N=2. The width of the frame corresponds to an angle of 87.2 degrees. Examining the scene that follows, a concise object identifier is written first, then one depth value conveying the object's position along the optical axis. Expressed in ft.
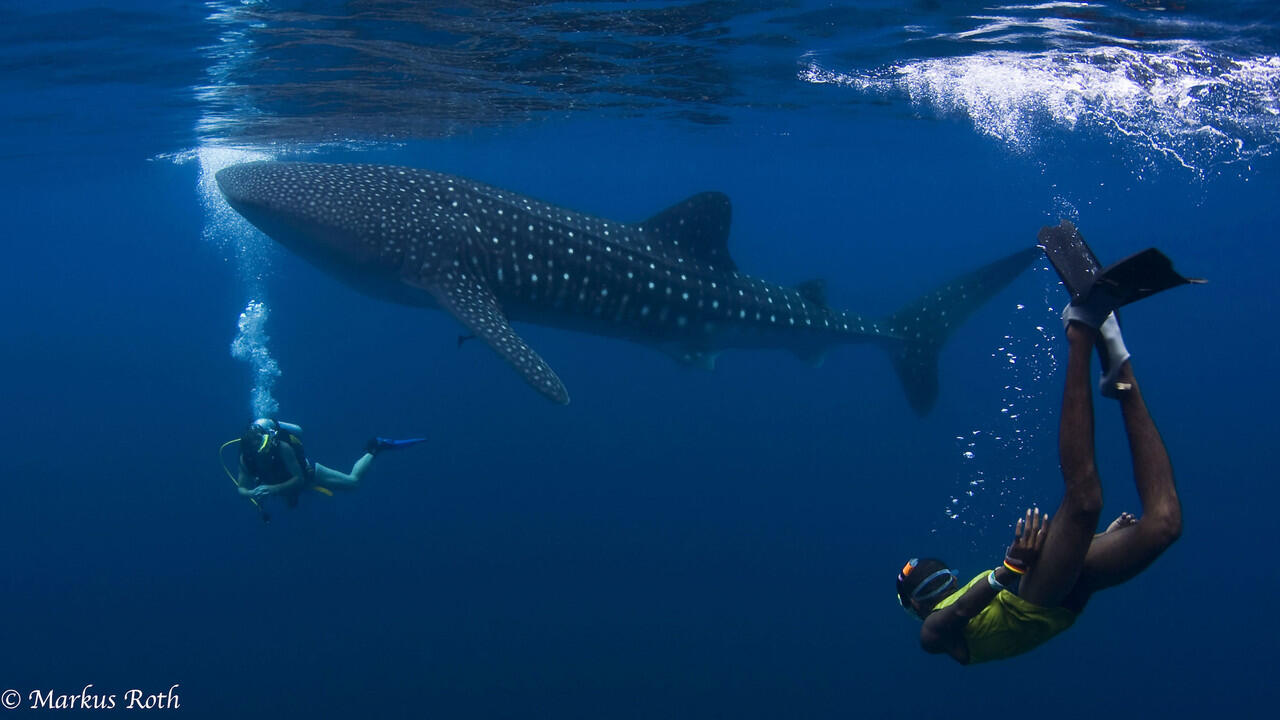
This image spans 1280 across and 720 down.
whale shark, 24.20
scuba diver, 33.30
